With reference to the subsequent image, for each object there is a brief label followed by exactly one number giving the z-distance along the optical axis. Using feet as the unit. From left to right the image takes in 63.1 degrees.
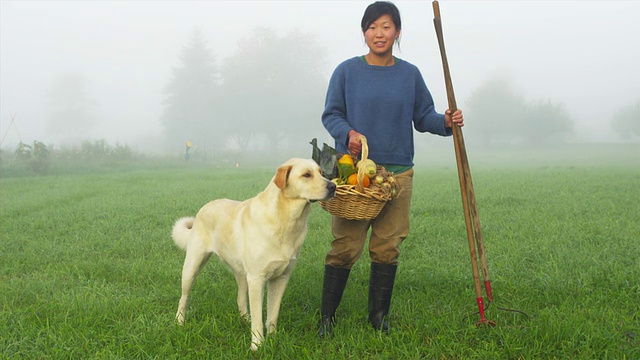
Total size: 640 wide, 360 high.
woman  13.79
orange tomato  12.39
